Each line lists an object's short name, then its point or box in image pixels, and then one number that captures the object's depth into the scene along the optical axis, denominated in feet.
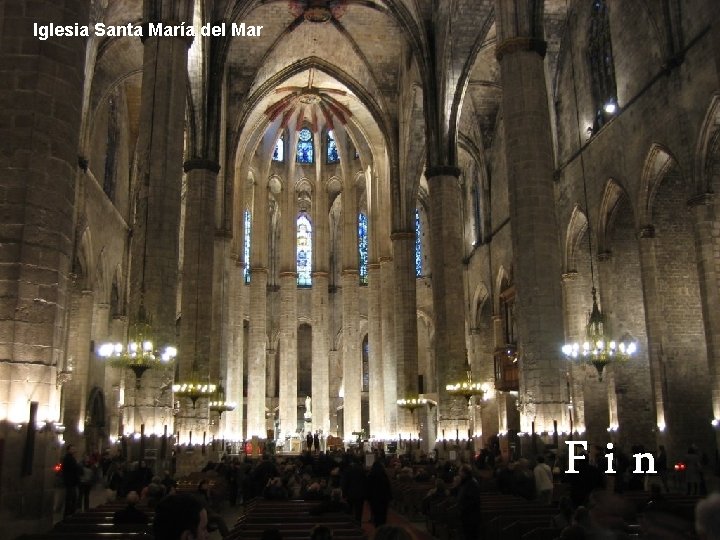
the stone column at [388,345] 123.65
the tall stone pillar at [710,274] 58.59
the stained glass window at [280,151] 155.22
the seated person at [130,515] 26.08
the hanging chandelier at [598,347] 62.34
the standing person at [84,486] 44.76
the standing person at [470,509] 30.32
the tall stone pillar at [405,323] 111.45
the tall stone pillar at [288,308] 138.00
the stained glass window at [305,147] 161.07
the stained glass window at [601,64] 81.46
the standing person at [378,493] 37.57
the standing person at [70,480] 42.60
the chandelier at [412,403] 108.88
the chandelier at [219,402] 94.22
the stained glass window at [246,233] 160.75
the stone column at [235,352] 124.57
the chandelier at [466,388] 81.25
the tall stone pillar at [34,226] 26.55
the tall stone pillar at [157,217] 53.01
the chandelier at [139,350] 49.78
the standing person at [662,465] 63.52
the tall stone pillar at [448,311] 83.30
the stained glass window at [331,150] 158.10
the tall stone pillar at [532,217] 51.67
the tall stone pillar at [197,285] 78.69
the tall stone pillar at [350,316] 136.05
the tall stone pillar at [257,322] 133.69
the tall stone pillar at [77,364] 88.94
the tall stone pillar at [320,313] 139.23
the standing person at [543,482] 39.06
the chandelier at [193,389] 73.97
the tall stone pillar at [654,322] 68.74
